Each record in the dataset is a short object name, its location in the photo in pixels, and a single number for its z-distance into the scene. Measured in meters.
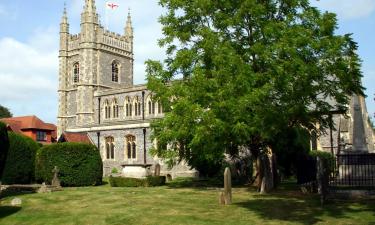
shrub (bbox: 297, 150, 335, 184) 23.16
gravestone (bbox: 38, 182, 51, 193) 22.89
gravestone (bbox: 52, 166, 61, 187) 24.55
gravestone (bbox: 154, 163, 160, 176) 31.35
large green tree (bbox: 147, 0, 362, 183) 19.20
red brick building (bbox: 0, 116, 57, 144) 53.88
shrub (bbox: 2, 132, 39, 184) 25.39
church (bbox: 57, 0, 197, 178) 45.91
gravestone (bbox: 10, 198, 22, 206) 18.66
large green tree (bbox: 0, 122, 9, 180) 17.69
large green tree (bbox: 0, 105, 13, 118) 71.94
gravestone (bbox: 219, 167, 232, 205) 17.41
